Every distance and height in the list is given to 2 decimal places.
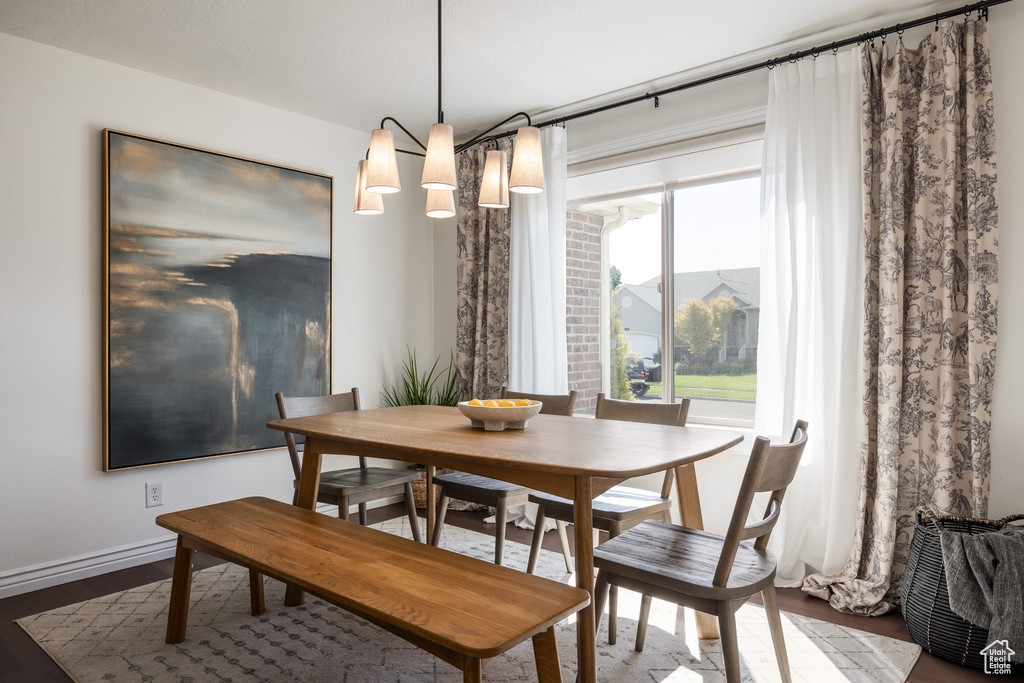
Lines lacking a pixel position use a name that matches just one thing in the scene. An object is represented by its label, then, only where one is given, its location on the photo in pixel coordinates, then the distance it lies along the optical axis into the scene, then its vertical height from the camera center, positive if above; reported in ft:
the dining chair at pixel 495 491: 8.96 -2.19
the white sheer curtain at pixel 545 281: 12.66 +1.20
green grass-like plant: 14.33 -1.14
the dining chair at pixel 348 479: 9.27 -2.20
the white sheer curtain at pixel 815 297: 9.05 +0.68
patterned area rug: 6.93 -3.71
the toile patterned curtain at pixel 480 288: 13.60 +1.15
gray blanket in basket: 6.73 -2.60
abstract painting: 10.39 +0.74
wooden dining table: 5.61 -1.09
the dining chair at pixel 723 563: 5.32 -2.11
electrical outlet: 10.75 -2.70
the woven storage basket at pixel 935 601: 7.05 -3.08
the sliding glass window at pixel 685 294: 11.42 +0.92
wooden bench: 4.51 -2.08
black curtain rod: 8.21 +4.39
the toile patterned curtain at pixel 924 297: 8.07 +0.61
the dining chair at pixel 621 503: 7.61 -2.08
